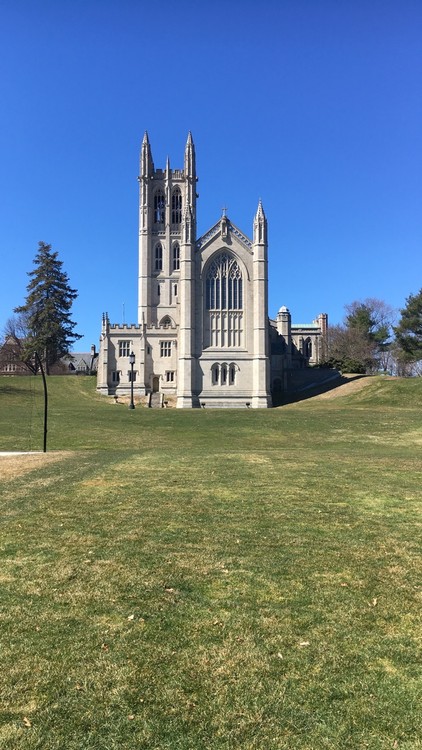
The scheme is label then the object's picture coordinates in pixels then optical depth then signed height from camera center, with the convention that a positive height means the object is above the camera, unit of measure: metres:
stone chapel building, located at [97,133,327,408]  54.53 +4.70
